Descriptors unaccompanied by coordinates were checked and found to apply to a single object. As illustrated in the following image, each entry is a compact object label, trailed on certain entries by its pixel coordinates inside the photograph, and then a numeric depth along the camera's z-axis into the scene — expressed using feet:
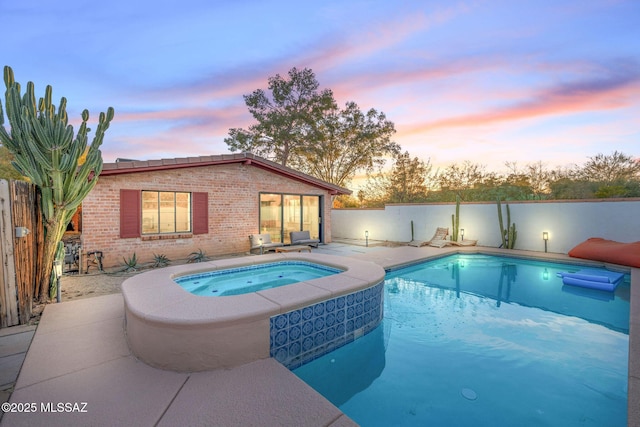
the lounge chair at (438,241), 39.17
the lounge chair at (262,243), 33.91
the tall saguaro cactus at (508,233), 37.37
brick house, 26.17
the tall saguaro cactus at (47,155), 14.96
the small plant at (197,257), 29.29
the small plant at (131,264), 25.29
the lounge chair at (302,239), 38.01
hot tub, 9.36
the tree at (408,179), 66.64
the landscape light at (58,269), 15.87
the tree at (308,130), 67.36
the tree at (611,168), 45.29
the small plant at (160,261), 26.74
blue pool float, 21.17
